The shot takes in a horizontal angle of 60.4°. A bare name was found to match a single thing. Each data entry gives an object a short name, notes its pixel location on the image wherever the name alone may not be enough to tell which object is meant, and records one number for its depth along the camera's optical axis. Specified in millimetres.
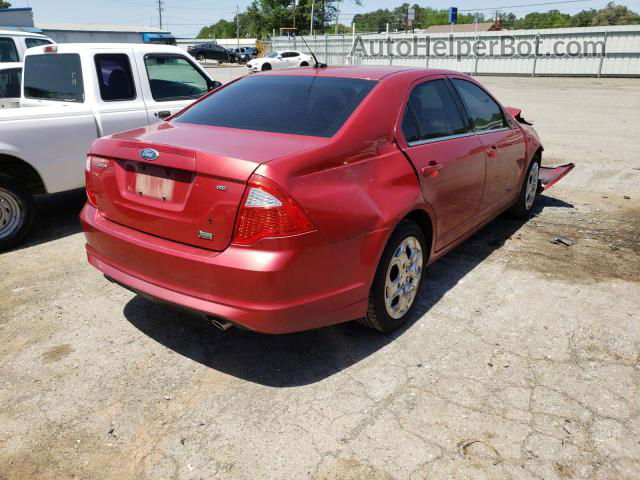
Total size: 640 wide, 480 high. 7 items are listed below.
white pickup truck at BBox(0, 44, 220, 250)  5109
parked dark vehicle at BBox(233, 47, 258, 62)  55459
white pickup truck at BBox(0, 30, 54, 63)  9750
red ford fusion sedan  2729
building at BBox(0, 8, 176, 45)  52969
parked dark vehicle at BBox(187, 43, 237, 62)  51875
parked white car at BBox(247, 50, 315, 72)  37406
